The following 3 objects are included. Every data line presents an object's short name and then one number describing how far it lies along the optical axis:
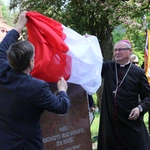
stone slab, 3.66
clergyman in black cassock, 3.89
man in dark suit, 2.43
